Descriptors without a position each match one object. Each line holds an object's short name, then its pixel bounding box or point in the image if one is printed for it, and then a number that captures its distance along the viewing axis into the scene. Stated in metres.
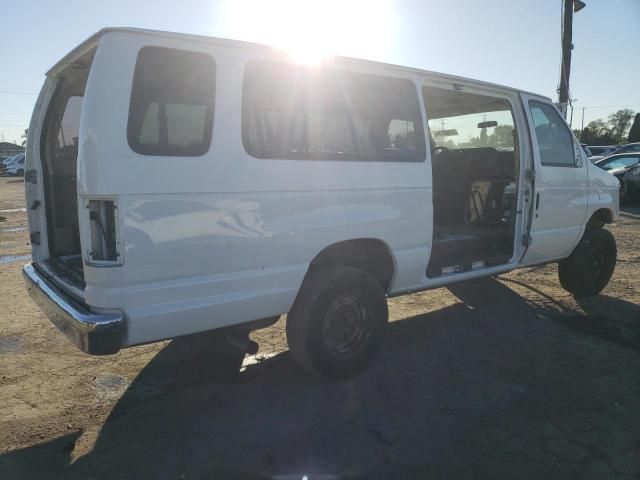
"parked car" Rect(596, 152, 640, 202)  15.88
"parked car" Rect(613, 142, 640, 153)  20.20
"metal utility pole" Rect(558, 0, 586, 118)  12.70
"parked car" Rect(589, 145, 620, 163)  23.06
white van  2.61
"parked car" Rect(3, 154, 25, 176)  36.12
